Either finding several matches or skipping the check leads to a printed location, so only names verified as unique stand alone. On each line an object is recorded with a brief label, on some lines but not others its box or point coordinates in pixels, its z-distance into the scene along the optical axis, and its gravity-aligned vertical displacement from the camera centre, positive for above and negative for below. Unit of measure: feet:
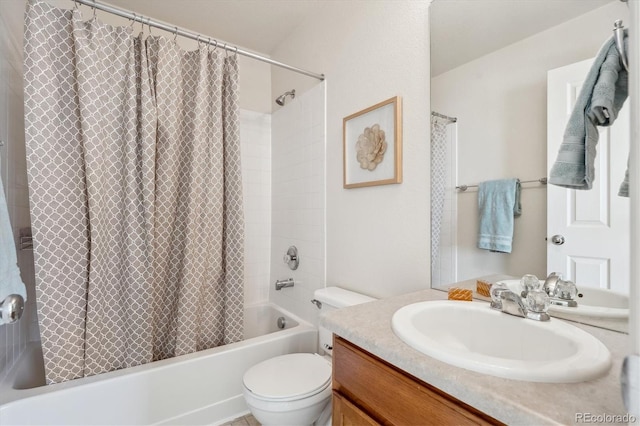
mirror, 2.75 +1.13
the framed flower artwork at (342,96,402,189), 4.35 +1.05
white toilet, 3.62 -2.31
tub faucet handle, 6.75 -1.10
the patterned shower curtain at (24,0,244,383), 3.98 +0.29
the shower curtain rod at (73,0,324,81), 4.06 +2.85
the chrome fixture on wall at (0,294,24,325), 2.23 -0.74
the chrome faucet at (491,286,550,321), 2.47 -0.86
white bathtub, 3.62 -2.47
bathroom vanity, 1.46 -1.01
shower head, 6.82 +2.73
